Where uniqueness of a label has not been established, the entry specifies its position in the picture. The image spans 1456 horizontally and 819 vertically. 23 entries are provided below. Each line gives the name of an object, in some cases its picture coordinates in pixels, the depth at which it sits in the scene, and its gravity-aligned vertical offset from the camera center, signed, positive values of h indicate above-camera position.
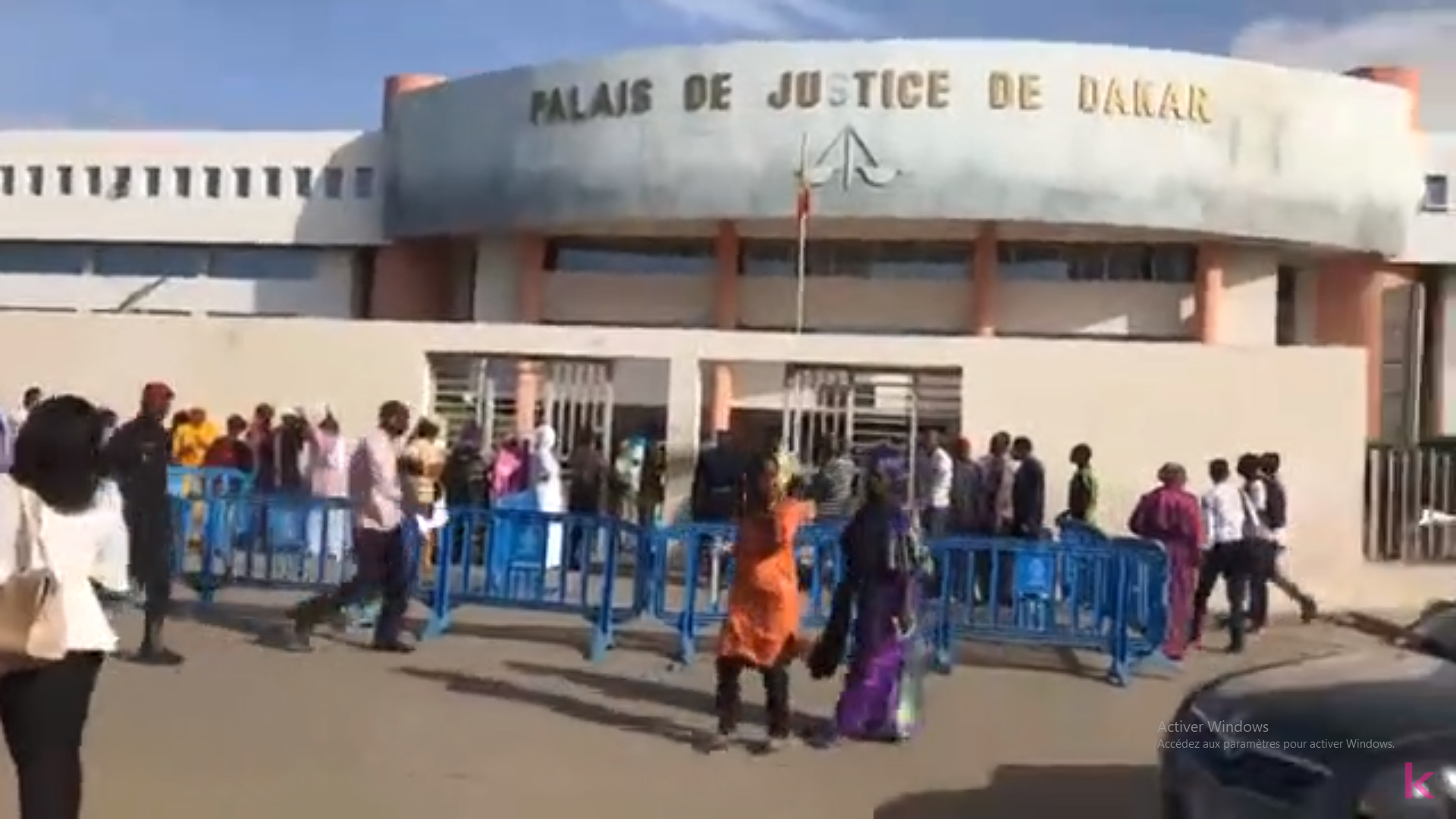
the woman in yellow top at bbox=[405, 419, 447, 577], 10.78 -0.17
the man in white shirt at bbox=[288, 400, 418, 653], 10.51 -0.57
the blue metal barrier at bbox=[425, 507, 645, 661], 10.82 -0.77
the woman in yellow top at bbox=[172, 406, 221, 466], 17.19 -0.16
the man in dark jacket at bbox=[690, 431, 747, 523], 13.29 -0.23
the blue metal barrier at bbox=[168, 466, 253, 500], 13.98 -0.43
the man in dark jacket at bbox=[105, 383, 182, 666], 9.82 -0.43
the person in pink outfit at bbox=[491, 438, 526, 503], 16.80 -0.27
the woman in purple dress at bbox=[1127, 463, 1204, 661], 11.85 -0.35
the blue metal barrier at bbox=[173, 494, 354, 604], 12.34 -0.79
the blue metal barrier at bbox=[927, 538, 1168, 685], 10.70 -0.77
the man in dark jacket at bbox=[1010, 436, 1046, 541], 14.61 -0.25
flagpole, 30.88 +4.26
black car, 4.79 -0.77
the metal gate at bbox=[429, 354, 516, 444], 18.30 +0.52
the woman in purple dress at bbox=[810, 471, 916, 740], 8.33 -0.78
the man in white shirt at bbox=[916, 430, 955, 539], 14.96 -0.22
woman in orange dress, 8.09 -0.62
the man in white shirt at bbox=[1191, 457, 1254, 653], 12.85 -0.54
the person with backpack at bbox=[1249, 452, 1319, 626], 13.35 -0.26
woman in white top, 5.03 -0.47
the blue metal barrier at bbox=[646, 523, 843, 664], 10.59 -0.76
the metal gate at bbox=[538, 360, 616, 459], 18.19 +0.50
